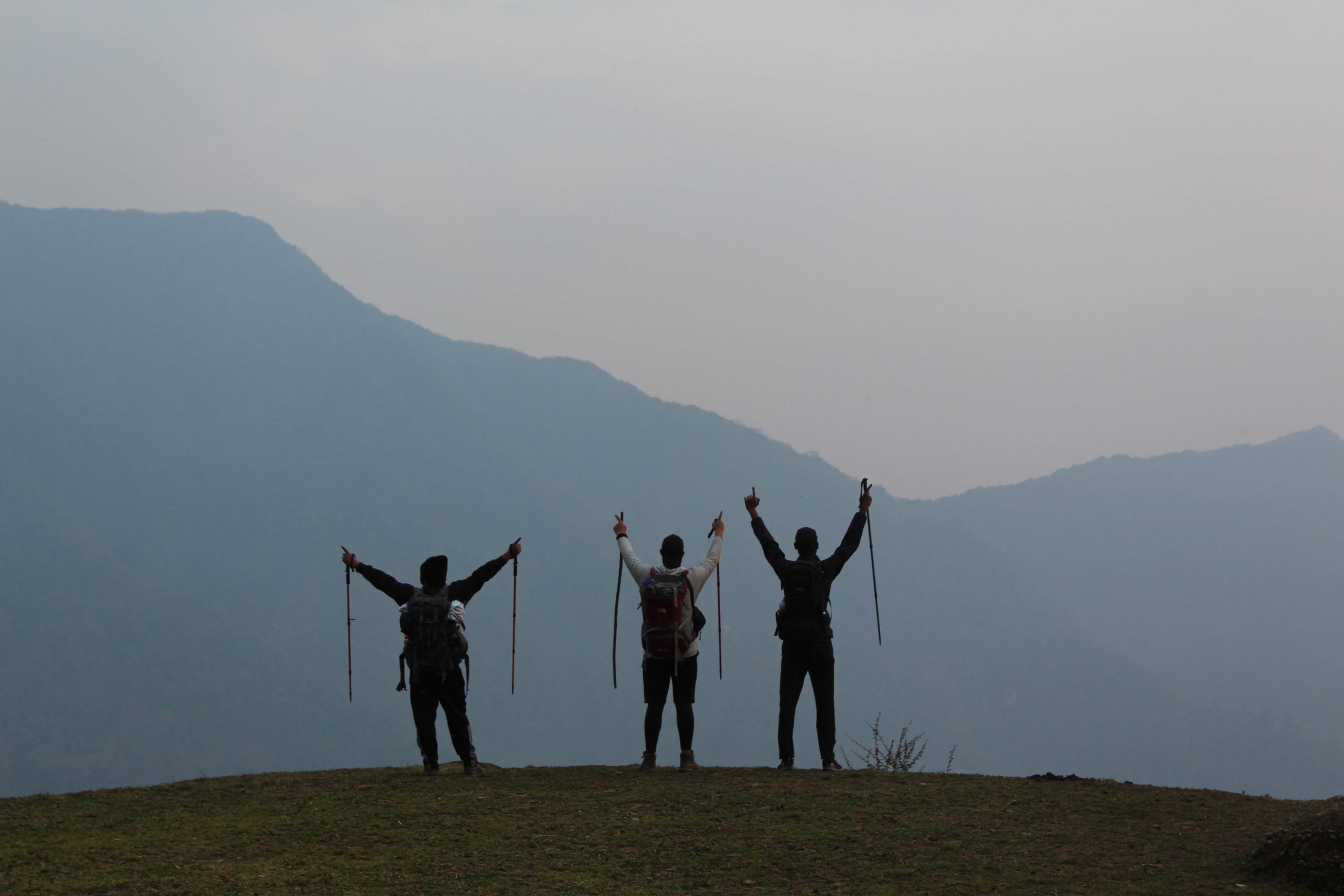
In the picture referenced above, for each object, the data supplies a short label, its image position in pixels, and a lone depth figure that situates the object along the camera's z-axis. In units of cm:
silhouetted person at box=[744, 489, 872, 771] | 1184
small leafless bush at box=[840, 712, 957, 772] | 2003
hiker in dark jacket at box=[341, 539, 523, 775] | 1175
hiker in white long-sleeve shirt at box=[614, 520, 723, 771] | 1170
